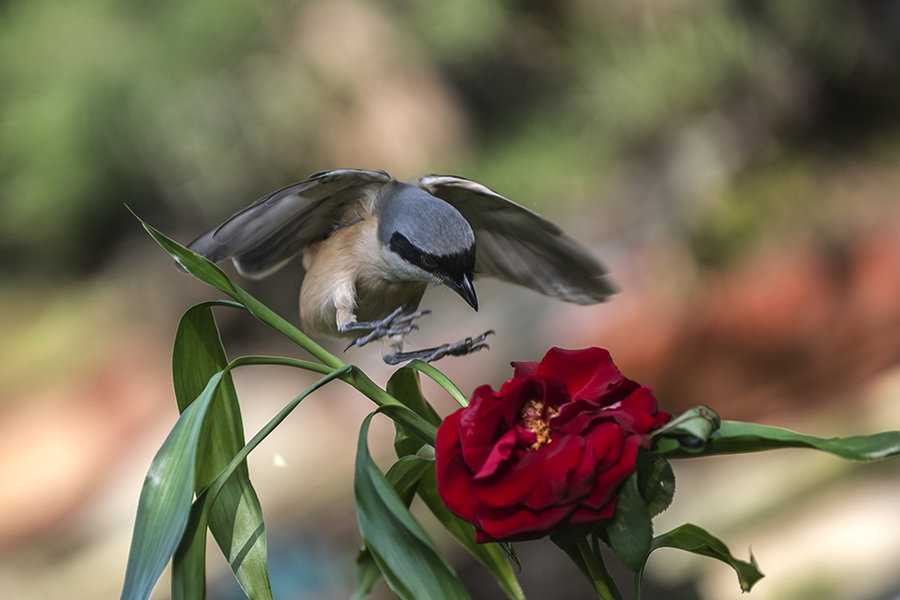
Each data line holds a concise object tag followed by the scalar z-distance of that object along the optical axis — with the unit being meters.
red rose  2.81
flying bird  2.95
